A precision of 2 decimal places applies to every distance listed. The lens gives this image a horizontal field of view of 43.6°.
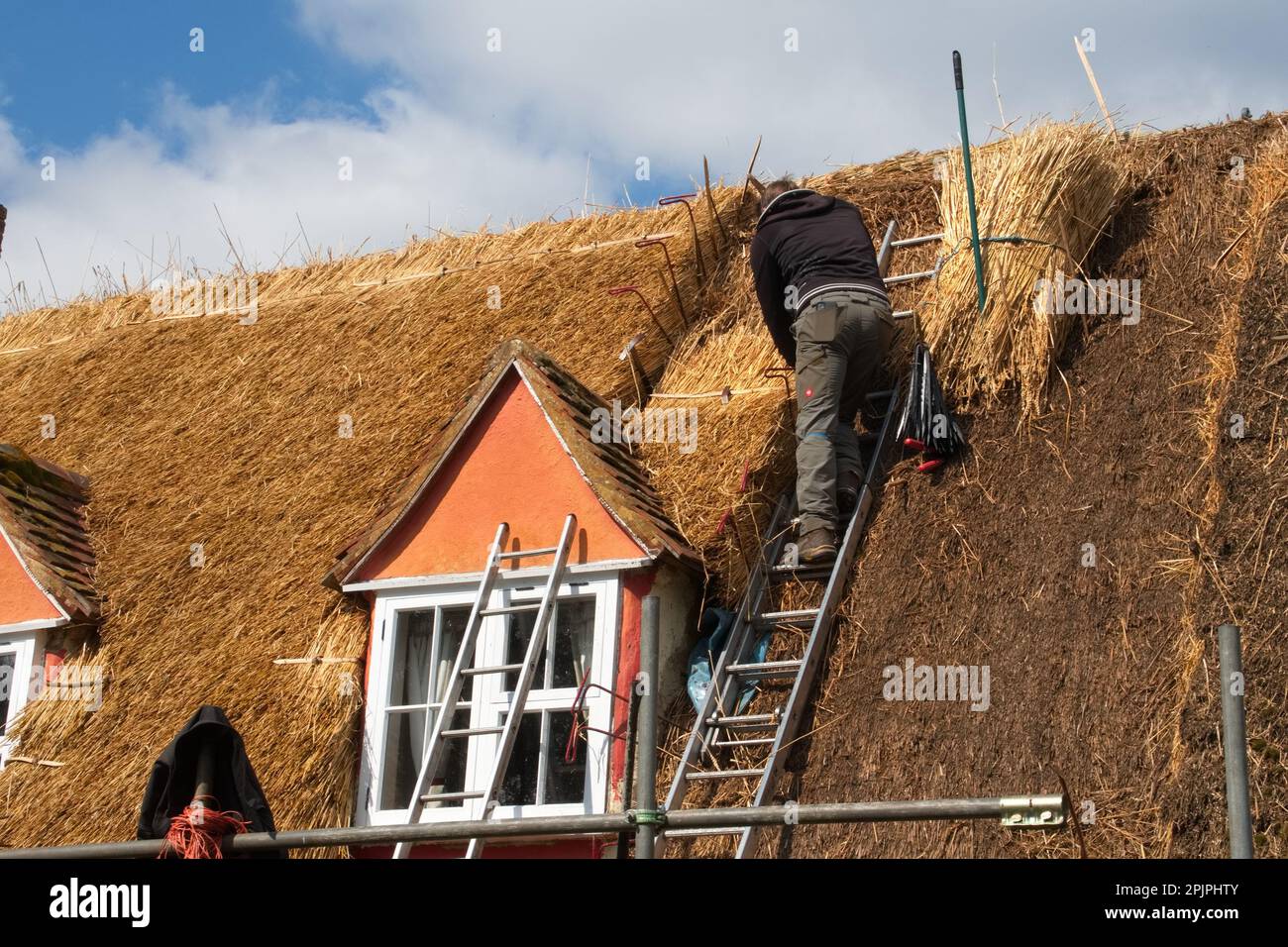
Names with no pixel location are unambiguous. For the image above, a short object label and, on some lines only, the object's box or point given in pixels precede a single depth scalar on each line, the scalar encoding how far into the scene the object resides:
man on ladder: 8.10
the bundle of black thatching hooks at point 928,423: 8.24
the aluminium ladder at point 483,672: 7.66
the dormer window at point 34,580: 9.72
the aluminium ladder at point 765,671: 7.34
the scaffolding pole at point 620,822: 5.62
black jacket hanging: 6.99
